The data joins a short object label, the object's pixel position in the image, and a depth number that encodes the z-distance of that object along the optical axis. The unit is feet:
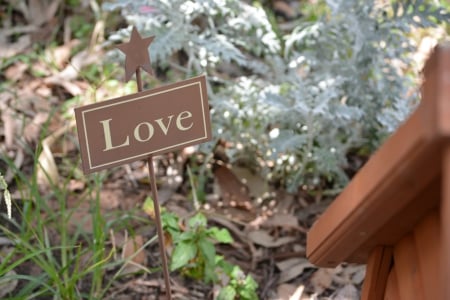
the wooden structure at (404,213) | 3.03
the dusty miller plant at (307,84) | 7.37
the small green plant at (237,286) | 6.33
